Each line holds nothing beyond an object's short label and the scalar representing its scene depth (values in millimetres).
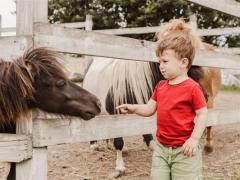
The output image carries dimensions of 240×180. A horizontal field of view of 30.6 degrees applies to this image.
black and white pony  4344
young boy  2369
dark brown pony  2510
